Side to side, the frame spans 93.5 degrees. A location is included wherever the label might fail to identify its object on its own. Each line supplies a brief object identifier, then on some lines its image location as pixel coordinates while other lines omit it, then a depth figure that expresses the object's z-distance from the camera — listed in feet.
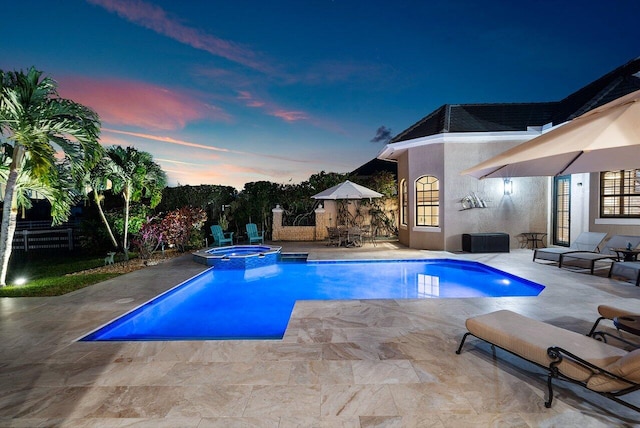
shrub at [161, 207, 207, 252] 34.30
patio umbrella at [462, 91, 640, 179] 7.89
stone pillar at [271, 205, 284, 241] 48.55
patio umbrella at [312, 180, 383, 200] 38.86
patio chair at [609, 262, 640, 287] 19.70
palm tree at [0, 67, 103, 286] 19.47
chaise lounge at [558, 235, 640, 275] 23.25
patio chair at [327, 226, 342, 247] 41.16
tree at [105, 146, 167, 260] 32.01
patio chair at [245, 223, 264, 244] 42.47
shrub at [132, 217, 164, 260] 31.81
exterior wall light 35.38
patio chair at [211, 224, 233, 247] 39.93
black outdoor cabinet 33.53
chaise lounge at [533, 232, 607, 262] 26.37
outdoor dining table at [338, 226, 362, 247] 40.29
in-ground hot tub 31.09
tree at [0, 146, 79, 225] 21.70
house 34.91
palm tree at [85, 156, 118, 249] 30.53
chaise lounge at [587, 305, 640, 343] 11.42
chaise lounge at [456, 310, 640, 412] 7.45
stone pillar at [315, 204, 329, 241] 48.60
